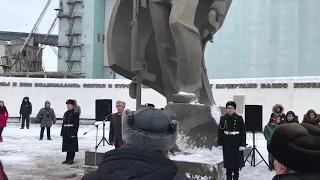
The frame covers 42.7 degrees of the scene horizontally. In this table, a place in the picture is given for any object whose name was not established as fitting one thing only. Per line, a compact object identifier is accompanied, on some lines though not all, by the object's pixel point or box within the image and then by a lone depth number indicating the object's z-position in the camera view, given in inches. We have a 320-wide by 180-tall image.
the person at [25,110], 719.7
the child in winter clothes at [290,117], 293.2
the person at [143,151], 62.7
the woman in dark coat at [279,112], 325.4
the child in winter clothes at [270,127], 313.4
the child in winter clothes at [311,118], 276.5
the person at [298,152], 66.8
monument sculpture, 278.7
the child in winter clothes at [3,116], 489.1
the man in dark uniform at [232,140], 248.5
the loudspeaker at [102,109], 464.4
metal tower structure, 1513.3
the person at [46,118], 547.5
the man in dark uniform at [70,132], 337.4
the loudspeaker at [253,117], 351.3
